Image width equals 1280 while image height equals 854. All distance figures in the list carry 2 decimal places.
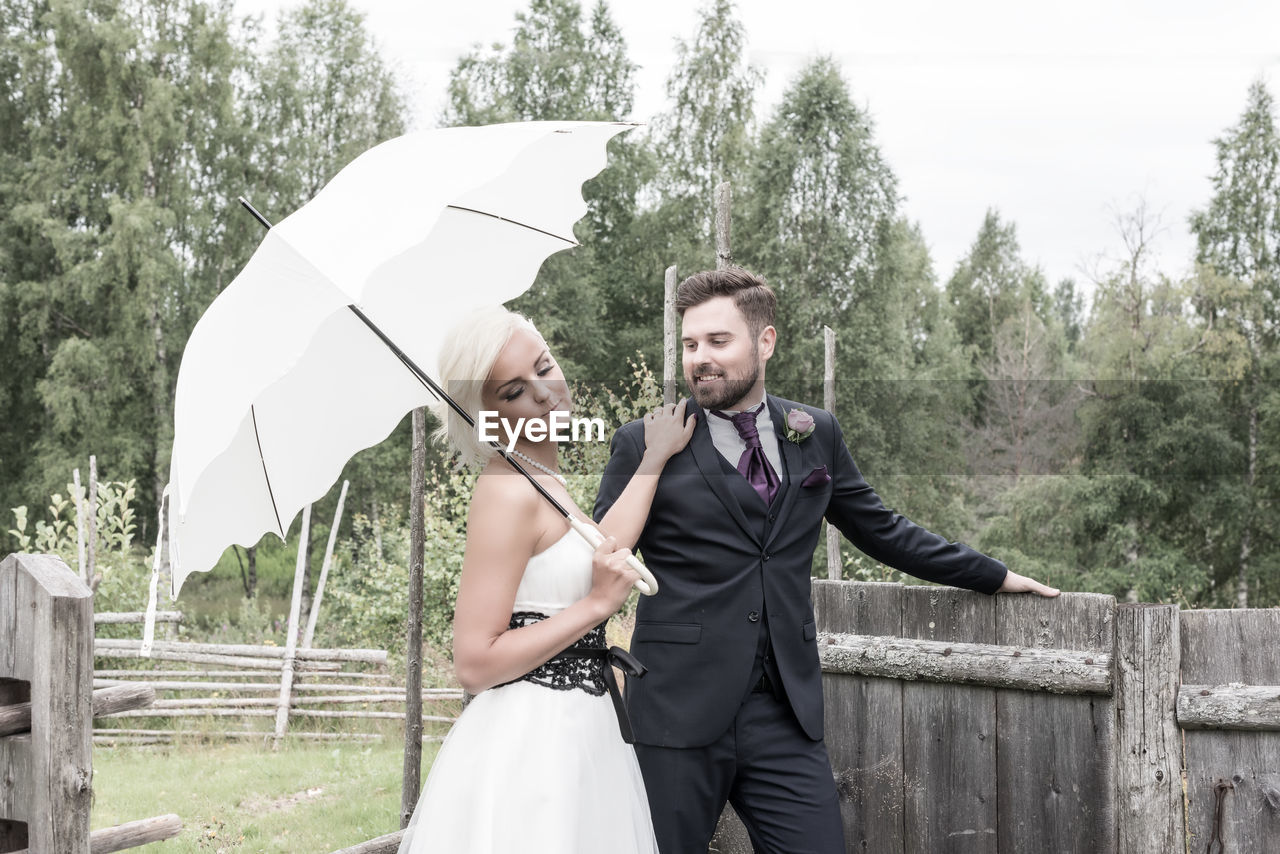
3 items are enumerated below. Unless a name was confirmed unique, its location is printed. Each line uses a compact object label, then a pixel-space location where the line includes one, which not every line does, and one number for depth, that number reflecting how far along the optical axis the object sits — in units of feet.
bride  7.38
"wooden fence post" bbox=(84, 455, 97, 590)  33.55
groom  8.84
